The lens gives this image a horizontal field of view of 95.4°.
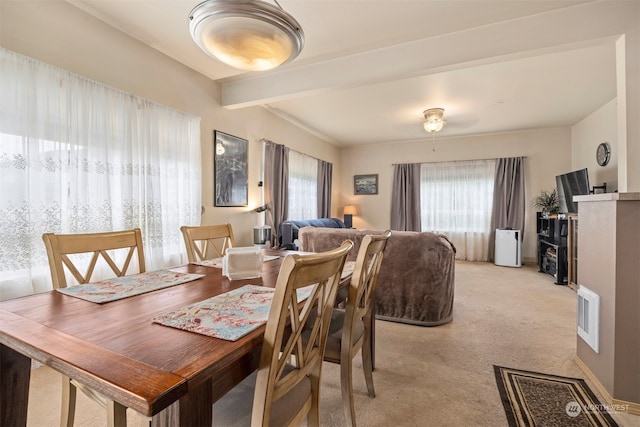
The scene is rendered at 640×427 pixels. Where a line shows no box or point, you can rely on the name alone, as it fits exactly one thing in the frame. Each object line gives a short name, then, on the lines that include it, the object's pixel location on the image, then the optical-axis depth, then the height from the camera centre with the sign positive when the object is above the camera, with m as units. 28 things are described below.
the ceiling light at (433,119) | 4.46 +1.44
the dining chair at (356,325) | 1.34 -0.62
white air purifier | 5.42 -0.69
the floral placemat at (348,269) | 1.55 -0.33
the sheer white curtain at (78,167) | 1.90 +0.36
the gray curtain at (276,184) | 4.50 +0.44
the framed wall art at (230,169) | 3.64 +0.55
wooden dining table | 0.61 -0.35
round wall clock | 4.12 +0.84
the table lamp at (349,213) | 6.93 -0.04
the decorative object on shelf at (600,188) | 4.07 +0.33
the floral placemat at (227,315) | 0.85 -0.34
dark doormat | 1.51 -1.08
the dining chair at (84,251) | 1.01 -0.23
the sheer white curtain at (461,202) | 6.00 +0.19
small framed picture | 7.05 +0.68
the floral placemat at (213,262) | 1.79 -0.33
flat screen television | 4.14 +0.37
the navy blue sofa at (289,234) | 4.50 -0.35
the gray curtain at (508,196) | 5.68 +0.30
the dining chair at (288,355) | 0.76 -0.45
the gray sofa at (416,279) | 2.69 -0.64
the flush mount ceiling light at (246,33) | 1.22 +0.80
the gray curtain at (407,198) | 6.57 +0.30
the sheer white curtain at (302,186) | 5.31 +0.49
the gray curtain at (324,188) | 6.20 +0.51
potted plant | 5.22 +0.17
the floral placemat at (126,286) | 1.18 -0.34
